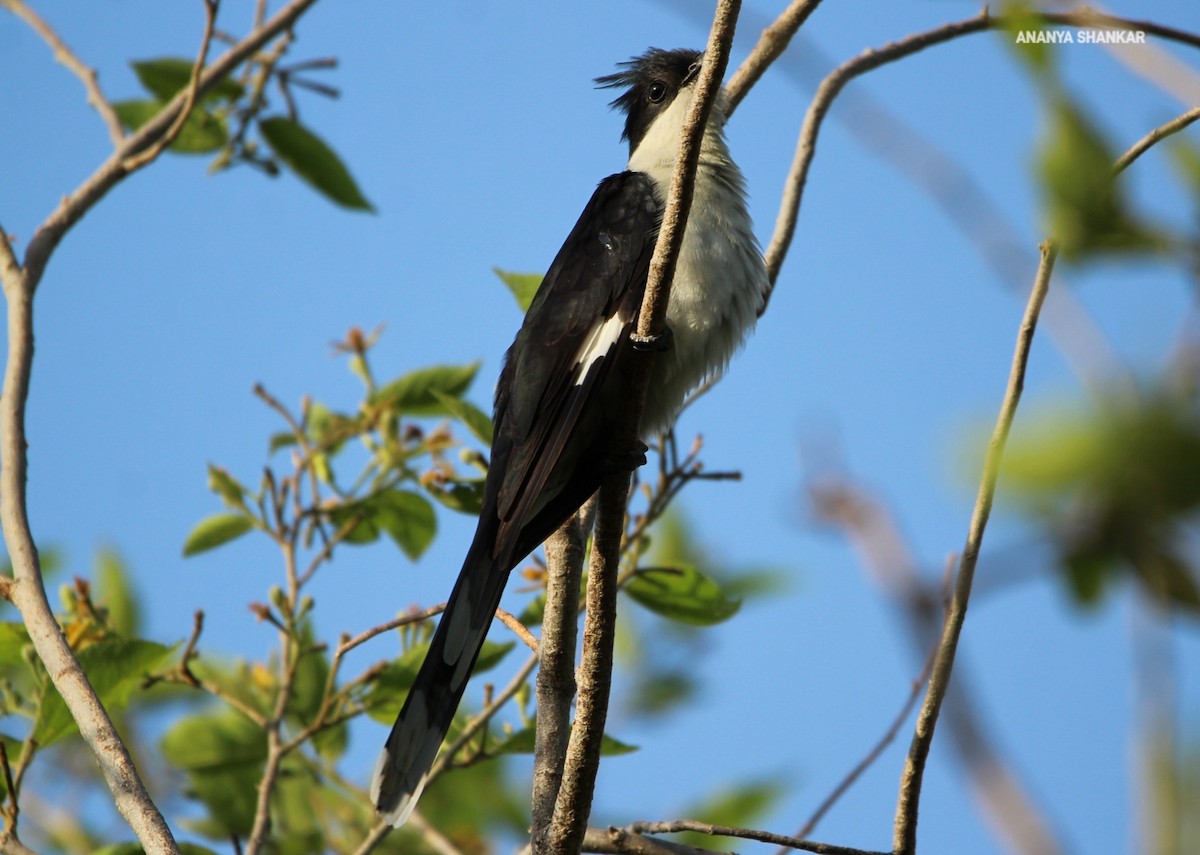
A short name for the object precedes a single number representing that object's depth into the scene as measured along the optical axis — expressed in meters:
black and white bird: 6.16
